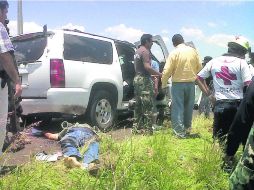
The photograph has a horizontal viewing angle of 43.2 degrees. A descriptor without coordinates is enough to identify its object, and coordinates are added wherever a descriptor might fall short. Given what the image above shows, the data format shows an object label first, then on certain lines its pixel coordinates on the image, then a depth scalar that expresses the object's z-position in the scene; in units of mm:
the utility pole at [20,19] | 10589
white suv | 4806
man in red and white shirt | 3723
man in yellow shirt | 5037
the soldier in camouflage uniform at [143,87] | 5205
